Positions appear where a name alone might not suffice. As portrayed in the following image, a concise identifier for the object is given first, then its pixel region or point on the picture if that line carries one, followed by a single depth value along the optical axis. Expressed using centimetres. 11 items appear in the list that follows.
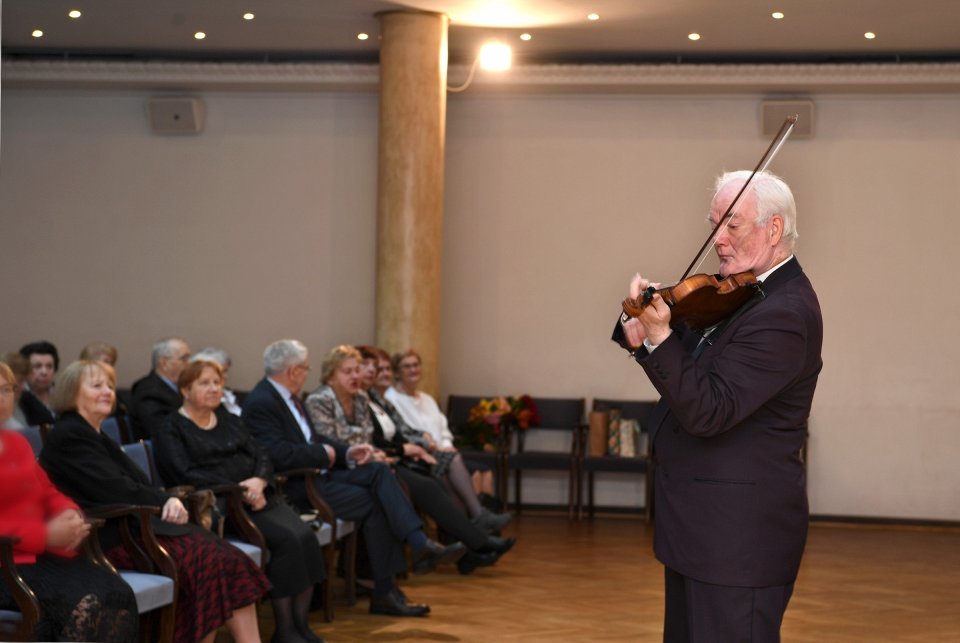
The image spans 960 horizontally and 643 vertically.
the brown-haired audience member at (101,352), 804
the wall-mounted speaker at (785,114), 1016
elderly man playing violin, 268
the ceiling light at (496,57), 956
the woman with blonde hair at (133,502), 475
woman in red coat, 395
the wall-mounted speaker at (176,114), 1069
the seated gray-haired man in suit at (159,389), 732
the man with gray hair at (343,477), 627
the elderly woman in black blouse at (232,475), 546
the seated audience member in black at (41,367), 809
